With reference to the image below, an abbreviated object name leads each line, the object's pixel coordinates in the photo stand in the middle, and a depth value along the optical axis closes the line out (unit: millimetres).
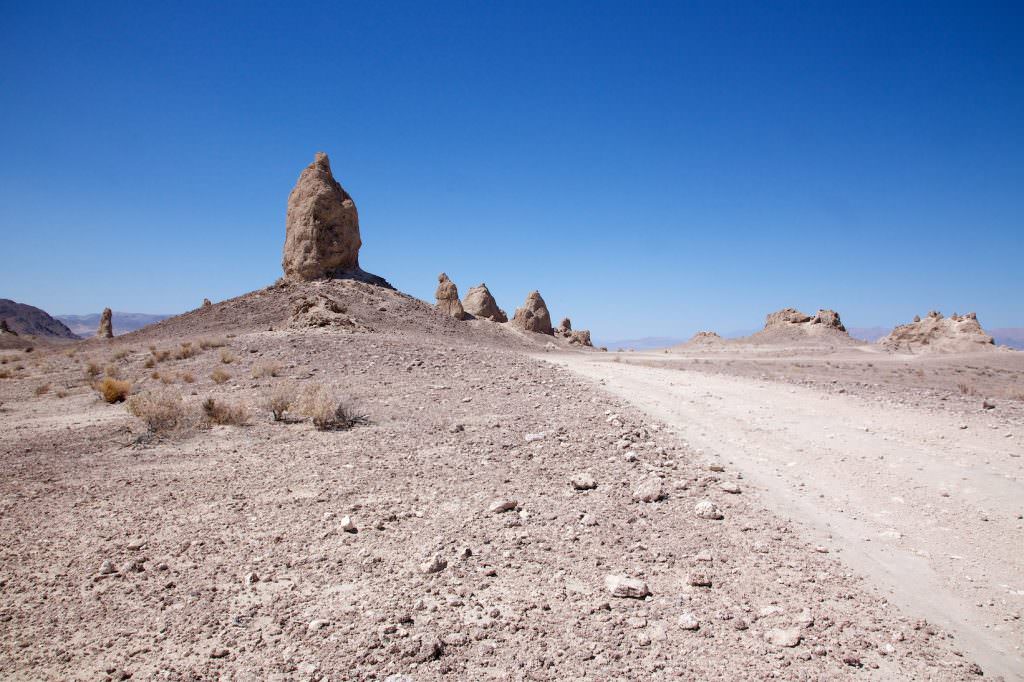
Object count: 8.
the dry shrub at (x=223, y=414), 8867
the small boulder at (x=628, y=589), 3674
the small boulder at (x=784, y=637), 3184
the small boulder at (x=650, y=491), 5445
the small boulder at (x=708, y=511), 5020
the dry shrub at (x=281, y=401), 9117
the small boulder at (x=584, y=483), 5785
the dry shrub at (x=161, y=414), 8383
